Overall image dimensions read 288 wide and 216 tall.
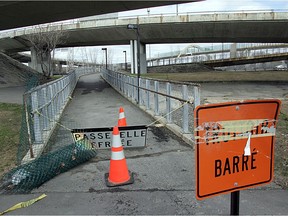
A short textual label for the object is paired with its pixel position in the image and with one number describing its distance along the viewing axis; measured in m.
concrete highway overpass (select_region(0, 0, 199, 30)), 18.17
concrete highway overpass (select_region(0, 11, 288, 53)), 33.78
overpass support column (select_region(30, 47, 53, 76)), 46.85
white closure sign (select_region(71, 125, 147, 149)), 5.41
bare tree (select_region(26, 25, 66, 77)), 30.86
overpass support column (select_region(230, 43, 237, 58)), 76.56
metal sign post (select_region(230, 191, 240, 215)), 2.33
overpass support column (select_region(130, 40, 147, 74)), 41.65
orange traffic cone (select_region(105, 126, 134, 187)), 4.09
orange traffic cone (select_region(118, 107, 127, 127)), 6.66
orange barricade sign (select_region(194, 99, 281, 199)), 2.21
